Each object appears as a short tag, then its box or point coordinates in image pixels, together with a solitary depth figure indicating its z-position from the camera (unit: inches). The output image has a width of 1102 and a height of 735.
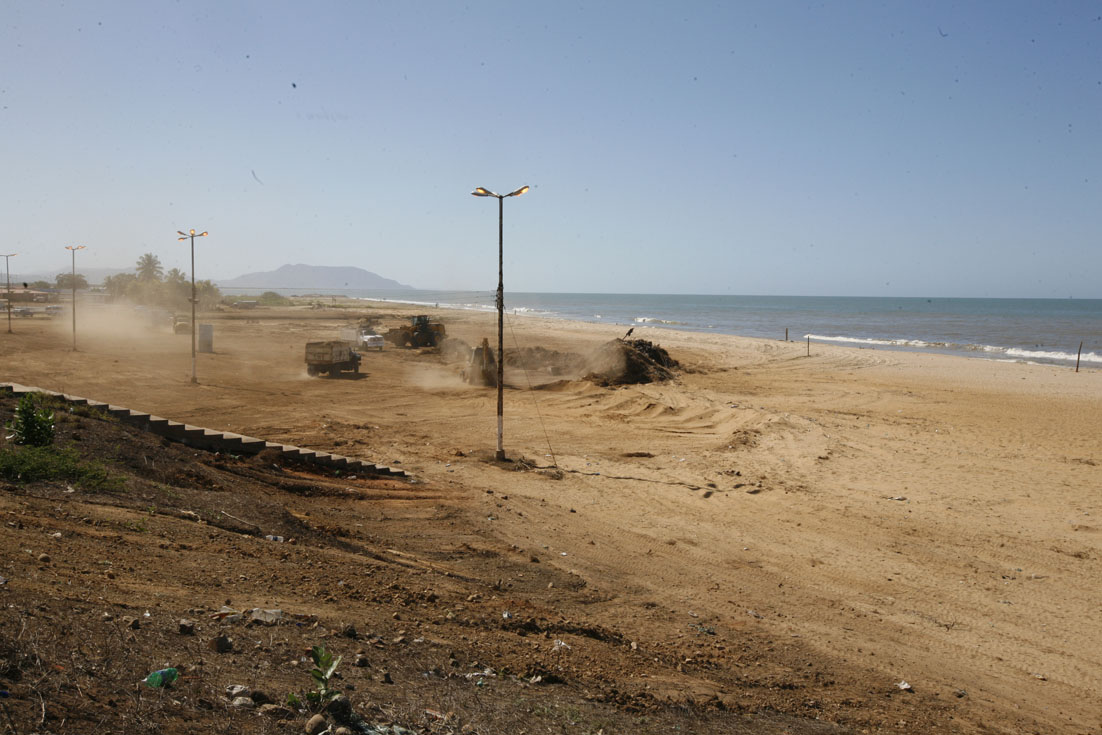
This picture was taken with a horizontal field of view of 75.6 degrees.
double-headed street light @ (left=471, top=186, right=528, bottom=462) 602.2
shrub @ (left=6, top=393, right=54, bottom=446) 425.4
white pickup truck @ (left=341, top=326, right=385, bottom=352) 1761.8
